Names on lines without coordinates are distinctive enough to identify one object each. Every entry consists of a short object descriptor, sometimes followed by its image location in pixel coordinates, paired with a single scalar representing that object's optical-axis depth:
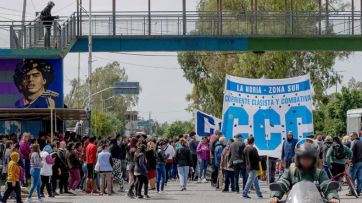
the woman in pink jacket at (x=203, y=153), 35.69
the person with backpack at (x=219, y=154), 31.30
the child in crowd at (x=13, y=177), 23.28
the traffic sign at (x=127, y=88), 88.46
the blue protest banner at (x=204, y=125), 41.34
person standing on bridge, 37.92
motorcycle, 10.79
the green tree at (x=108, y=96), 128.88
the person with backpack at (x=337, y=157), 26.62
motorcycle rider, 11.25
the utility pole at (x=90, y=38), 42.70
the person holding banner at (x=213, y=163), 32.91
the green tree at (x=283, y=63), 55.00
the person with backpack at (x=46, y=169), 26.83
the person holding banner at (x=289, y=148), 27.70
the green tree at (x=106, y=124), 87.00
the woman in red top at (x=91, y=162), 29.67
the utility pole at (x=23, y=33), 38.51
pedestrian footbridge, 42.47
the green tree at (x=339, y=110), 87.12
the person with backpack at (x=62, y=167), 28.77
